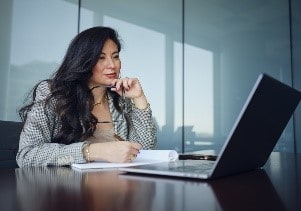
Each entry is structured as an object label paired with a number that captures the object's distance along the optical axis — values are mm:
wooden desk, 439
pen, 1133
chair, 1365
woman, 1306
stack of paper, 928
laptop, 597
